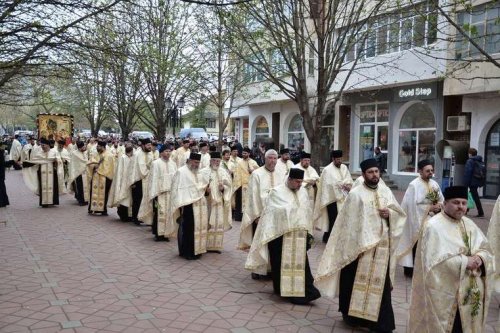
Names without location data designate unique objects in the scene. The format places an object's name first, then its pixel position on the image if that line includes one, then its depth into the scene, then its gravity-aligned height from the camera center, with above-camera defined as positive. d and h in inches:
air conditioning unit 746.8 +20.0
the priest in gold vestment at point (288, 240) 261.6 -54.2
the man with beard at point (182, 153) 623.8 -22.1
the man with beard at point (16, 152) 1105.4 -38.3
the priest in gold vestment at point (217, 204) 379.2 -51.3
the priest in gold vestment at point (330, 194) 409.4 -45.9
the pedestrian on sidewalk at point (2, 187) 591.5 -61.9
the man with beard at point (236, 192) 552.4 -61.5
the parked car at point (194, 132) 1731.1 +11.1
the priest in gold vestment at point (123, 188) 507.5 -52.4
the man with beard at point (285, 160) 445.3 -21.5
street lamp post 944.1 +57.0
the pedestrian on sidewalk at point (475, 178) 575.3 -45.6
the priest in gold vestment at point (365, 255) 220.1 -52.6
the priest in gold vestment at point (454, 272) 173.9 -46.3
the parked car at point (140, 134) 1846.5 +5.0
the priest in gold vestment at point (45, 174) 613.3 -47.4
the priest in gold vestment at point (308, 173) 429.4 -31.5
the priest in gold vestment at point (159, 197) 422.3 -52.6
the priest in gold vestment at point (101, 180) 562.9 -50.6
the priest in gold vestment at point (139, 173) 495.8 -36.7
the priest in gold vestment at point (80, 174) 649.0 -49.6
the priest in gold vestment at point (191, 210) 357.1 -52.3
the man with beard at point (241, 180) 553.9 -47.6
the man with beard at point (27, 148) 1027.7 -28.3
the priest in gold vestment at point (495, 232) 256.9 -48.2
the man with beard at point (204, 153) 553.3 -19.8
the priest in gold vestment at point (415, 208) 310.2 -43.7
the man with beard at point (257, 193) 321.1 -36.5
